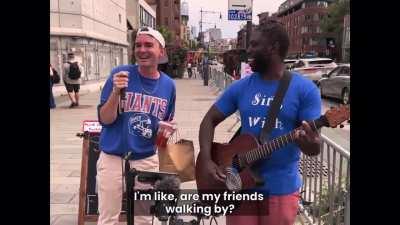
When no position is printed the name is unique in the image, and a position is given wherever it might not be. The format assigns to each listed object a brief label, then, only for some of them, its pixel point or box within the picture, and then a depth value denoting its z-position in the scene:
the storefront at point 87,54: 18.44
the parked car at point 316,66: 20.92
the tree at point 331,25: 68.46
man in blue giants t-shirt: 2.74
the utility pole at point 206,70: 26.23
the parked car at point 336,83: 15.39
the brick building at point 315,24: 64.25
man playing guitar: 2.33
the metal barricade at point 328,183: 3.24
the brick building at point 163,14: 55.62
